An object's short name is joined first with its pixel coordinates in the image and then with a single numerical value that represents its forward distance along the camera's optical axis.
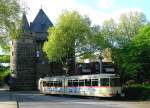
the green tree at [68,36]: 36.60
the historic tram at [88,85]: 23.02
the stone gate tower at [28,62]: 47.54
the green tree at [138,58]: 27.67
